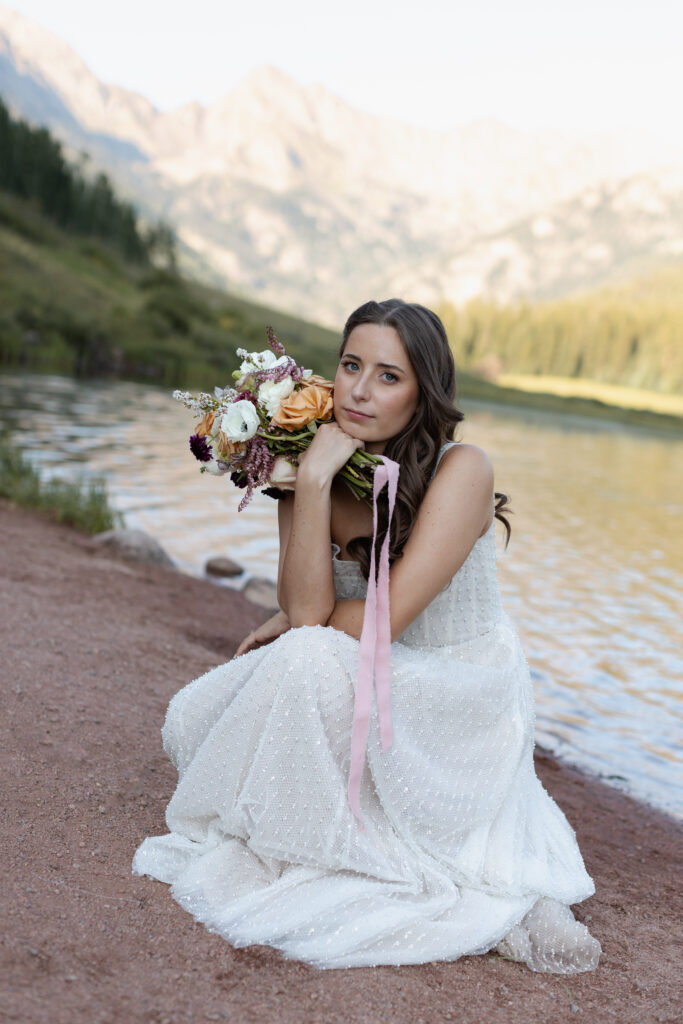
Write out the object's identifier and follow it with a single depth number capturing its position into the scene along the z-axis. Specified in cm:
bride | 311
